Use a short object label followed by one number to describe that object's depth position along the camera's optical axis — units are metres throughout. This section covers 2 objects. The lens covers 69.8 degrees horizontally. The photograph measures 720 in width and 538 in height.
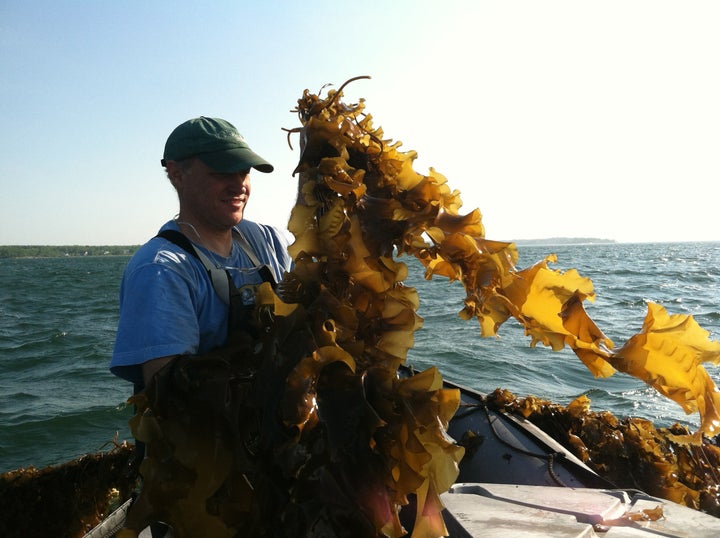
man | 1.49
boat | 1.33
